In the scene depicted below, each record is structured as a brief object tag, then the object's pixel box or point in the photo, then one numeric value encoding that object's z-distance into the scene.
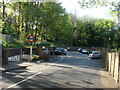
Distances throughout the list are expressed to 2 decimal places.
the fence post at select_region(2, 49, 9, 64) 17.75
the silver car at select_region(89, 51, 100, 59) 34.03
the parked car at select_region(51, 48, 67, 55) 45.34
